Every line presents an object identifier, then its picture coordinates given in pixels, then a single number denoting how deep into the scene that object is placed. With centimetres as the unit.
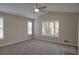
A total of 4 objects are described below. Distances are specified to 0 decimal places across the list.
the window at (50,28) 325
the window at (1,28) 308
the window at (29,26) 350
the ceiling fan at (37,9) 270
